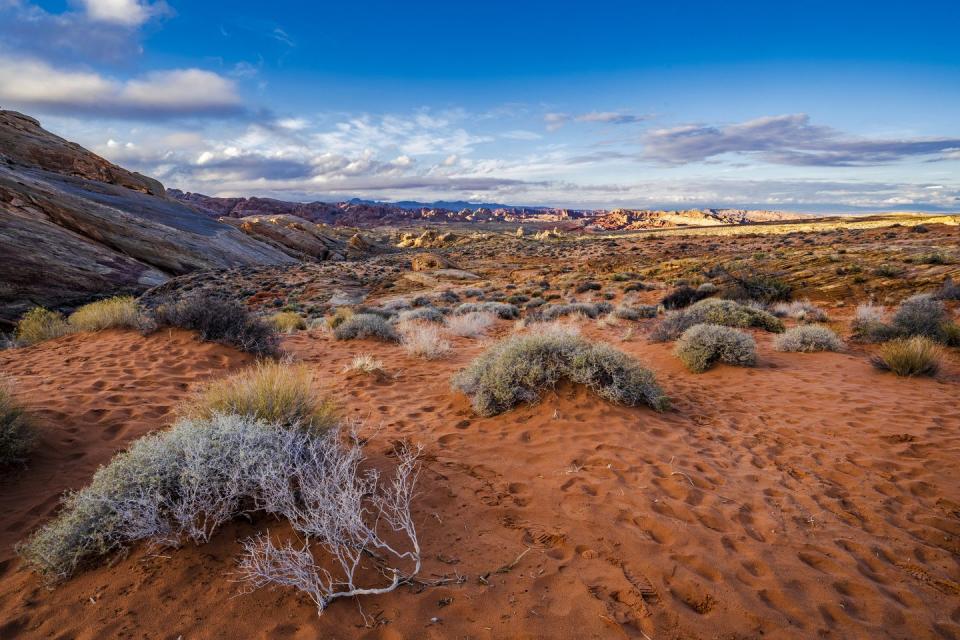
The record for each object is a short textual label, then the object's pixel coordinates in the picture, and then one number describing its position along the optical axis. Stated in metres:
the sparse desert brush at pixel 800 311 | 12.58
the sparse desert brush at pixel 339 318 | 12.52
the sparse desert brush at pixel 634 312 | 14.09
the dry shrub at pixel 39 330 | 10.06
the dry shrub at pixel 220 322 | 8.97
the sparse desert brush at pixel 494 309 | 15.84
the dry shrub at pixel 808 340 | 9.34
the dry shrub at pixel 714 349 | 8.38
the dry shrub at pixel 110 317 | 9.66
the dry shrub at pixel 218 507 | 2.76
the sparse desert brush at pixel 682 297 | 15.90
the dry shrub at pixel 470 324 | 12.43
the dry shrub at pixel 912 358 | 7.35
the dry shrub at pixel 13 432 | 4.07
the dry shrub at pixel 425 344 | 9.45
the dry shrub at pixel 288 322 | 13.27
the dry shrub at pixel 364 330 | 11.27
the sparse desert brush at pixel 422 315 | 13.99
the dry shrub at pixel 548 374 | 6.16
